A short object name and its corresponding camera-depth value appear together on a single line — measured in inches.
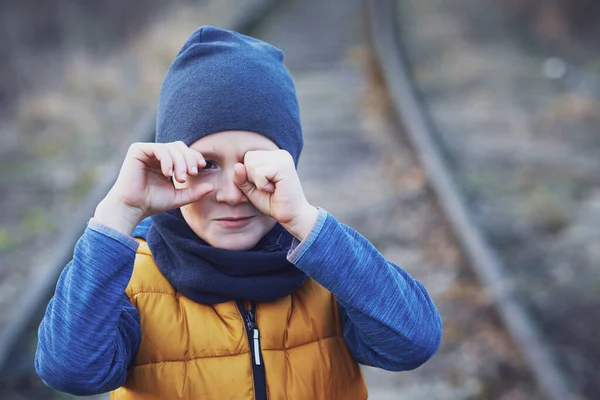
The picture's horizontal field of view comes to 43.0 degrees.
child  67.7
